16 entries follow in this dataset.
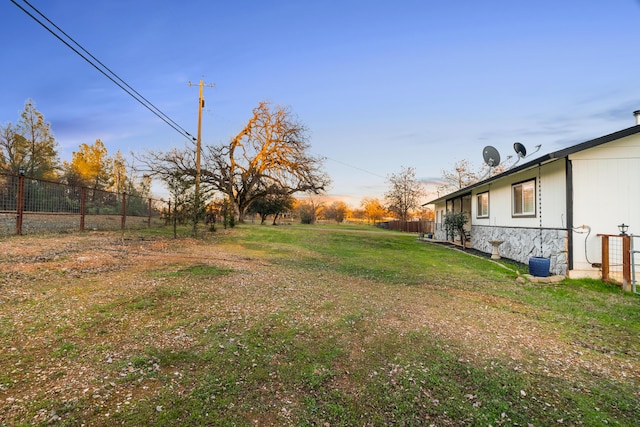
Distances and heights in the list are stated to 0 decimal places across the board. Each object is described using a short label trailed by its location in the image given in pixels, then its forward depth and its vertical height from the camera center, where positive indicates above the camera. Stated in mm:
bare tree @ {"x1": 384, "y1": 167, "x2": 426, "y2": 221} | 42844 +4393
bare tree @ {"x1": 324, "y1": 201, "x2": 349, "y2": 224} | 61500 +1679
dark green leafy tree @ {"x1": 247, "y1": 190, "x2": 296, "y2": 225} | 30164 +1557
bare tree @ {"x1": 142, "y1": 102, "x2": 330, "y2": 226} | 25219 +5019
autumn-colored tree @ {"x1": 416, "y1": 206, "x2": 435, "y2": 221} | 46969 +1330
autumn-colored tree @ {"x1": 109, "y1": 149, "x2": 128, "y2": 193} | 32844 +4944
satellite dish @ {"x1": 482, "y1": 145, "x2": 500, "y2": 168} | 15344 +3380
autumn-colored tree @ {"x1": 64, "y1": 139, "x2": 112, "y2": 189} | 29825 +5392
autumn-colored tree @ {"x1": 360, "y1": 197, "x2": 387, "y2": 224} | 63969 +2432
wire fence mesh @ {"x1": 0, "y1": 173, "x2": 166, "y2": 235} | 8648 +348
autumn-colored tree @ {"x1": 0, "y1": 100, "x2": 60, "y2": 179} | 23109 +5801
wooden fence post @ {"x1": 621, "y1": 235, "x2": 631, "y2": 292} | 6527 -888
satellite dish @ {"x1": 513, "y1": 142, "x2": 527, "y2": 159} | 12641 +3056
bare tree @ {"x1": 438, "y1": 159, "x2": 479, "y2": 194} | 36094 +5462
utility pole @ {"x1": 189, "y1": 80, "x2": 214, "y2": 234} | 16597 +5586
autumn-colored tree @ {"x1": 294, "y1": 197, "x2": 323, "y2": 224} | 47297 +1721
